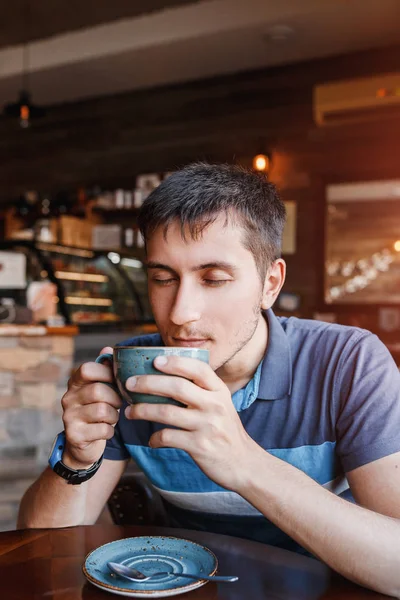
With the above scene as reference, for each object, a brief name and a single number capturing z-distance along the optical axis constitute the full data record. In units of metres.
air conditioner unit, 4.98
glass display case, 5.02
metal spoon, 0.83
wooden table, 0.83
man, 0.89
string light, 5.53
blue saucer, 0.82
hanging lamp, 5.41
